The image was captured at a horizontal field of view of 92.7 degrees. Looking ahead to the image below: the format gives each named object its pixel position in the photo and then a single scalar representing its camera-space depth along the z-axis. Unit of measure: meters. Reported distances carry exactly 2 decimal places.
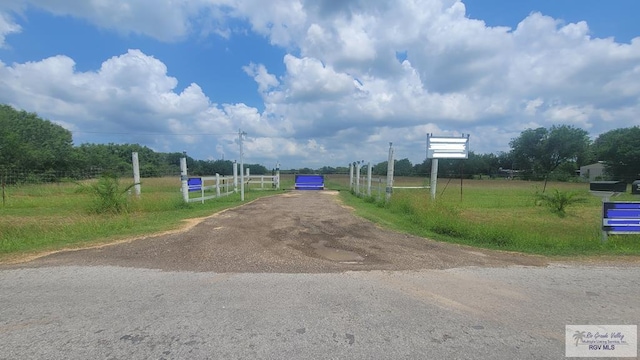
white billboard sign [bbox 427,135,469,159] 14.25
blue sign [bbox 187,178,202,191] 14.07
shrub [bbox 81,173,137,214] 10.64
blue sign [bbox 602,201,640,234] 6.81
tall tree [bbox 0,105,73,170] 34.34
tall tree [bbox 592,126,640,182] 40.94
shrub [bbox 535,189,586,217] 11.52
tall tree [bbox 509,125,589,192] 70.38
